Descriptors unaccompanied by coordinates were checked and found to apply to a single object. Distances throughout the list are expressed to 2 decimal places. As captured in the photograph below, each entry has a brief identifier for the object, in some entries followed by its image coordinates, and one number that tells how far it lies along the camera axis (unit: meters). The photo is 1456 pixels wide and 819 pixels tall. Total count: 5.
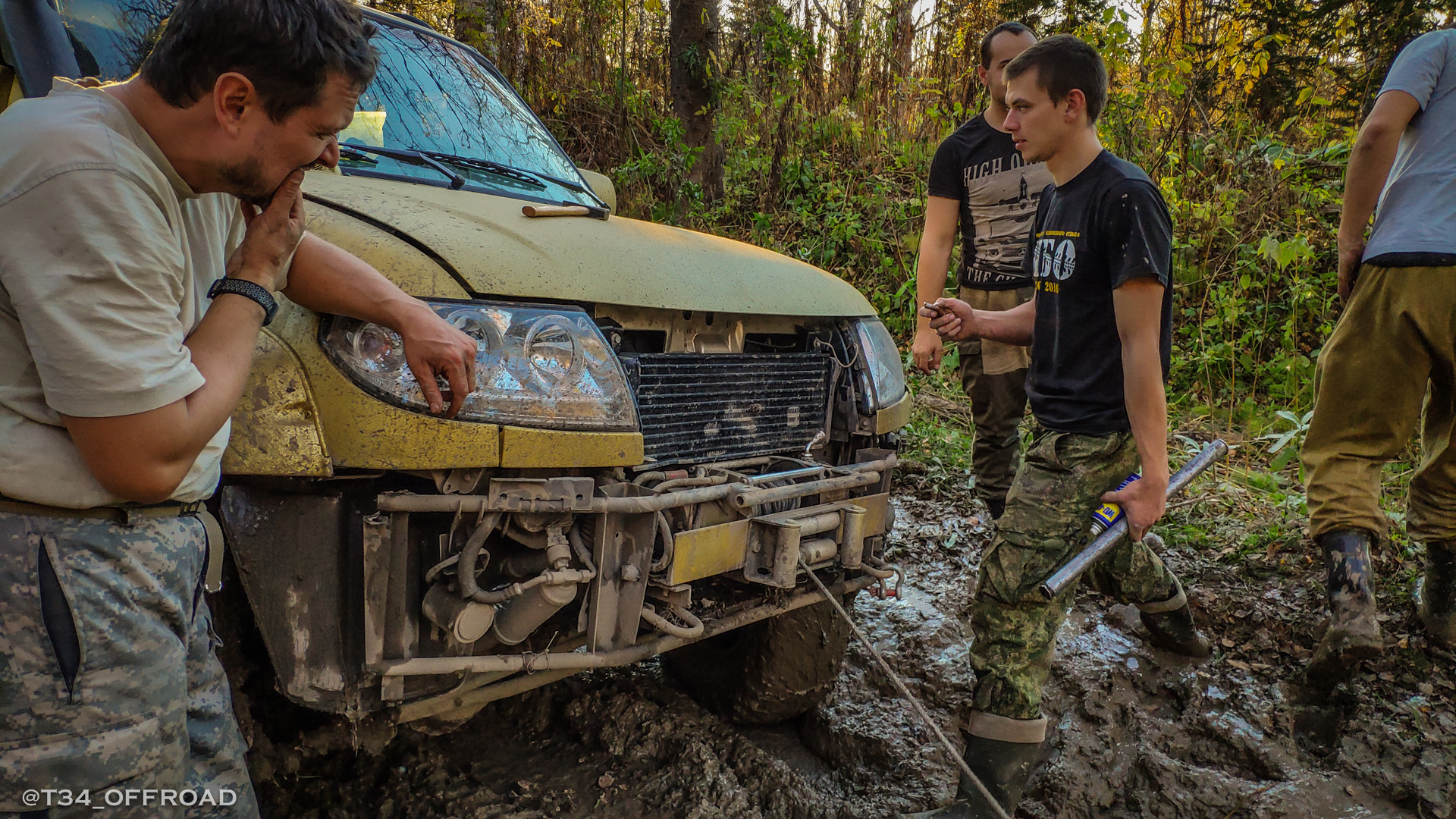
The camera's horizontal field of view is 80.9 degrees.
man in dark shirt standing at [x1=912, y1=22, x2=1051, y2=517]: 3.60
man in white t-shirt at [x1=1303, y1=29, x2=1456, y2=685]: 2.75
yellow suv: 1.70
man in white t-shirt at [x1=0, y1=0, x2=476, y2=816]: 1.12
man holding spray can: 2.26
